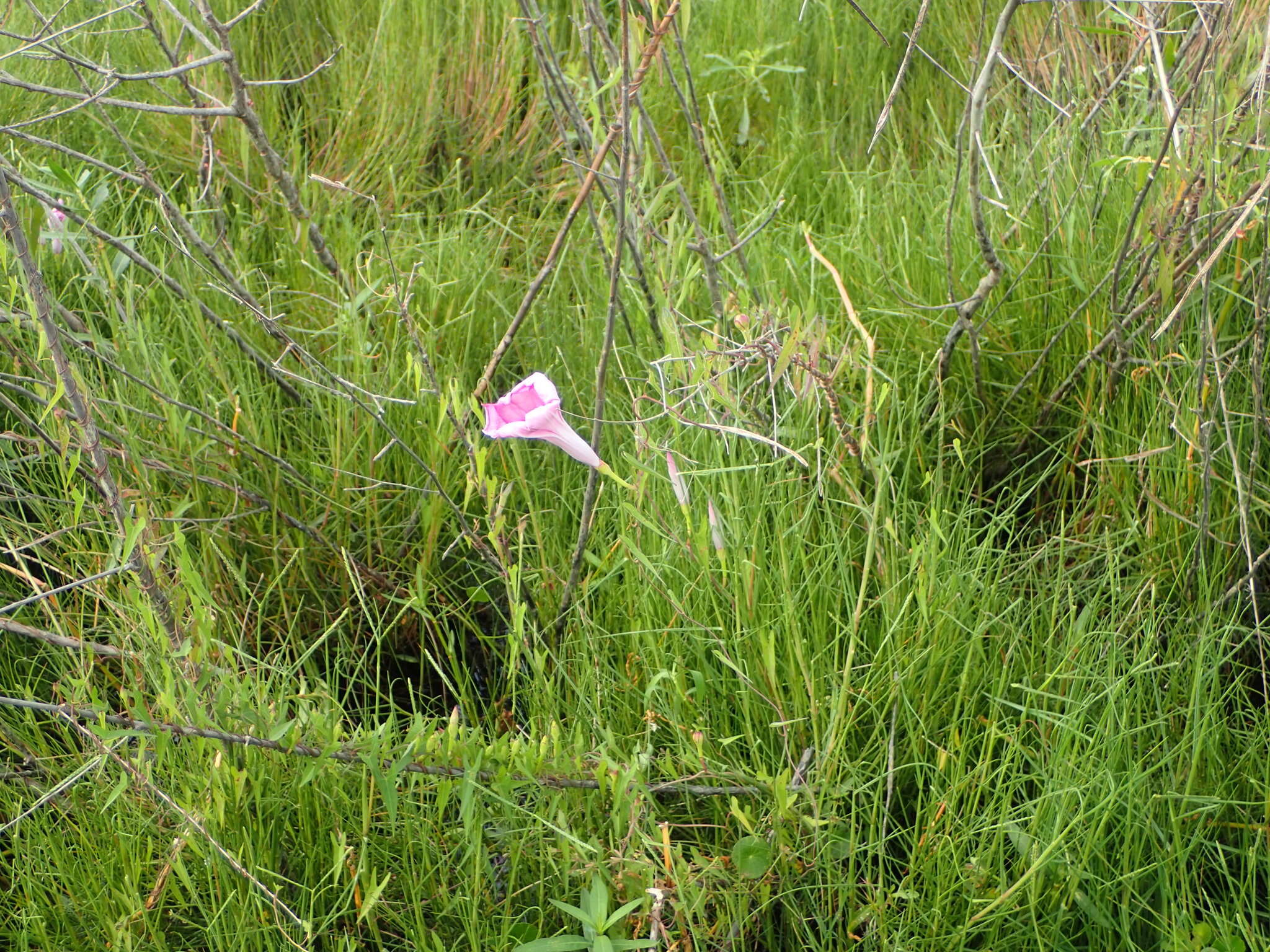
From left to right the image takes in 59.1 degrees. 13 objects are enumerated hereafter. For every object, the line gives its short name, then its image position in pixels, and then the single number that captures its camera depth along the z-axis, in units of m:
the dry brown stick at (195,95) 1.73
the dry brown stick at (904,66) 1.24
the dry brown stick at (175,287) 1.59
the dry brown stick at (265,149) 1.63
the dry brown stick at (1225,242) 1.24
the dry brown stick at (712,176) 1.76
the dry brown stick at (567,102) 1.65
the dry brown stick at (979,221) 1.49
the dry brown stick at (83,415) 1.23
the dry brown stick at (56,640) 1.20
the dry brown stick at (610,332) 1.20
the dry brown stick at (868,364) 1.28
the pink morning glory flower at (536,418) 1.33
